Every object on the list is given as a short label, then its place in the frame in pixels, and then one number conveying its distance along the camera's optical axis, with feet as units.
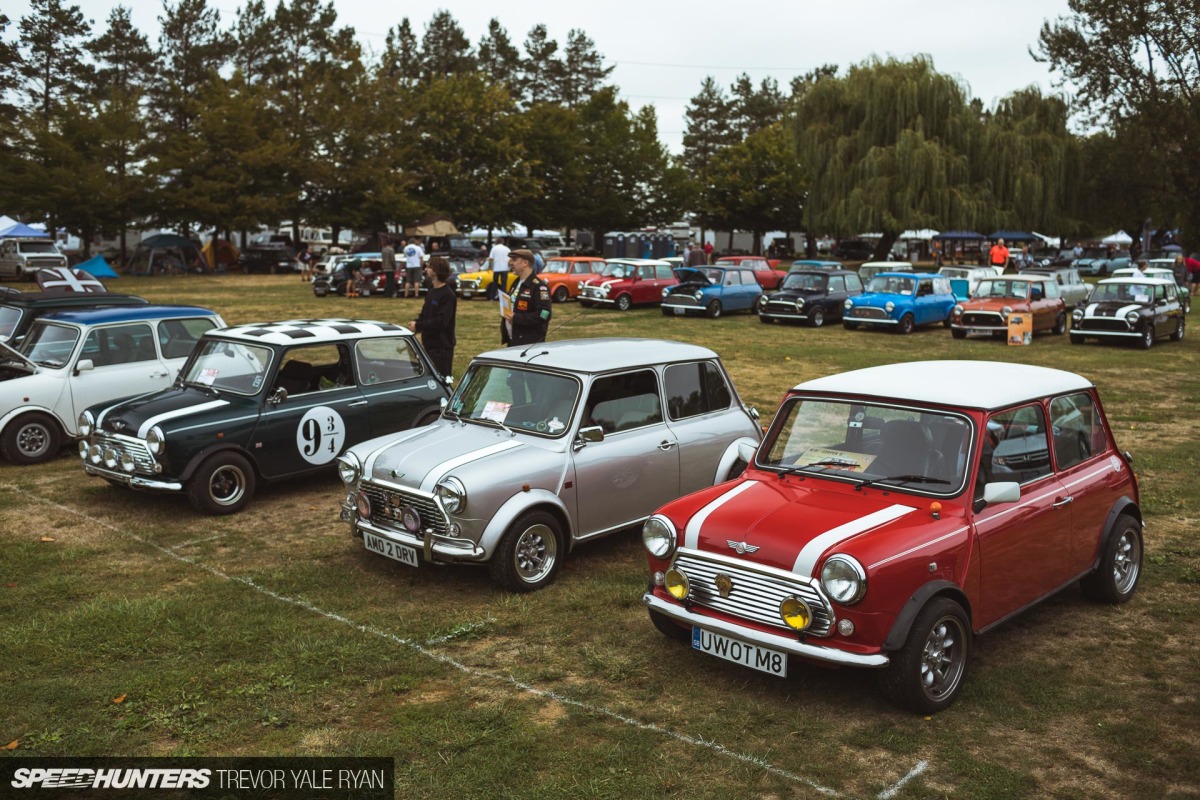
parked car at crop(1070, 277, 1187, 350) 70.18
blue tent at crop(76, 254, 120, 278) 124.36
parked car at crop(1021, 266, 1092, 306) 92.38
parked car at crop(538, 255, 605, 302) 100.58
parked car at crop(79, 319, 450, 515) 27.58
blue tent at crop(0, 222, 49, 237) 148.77
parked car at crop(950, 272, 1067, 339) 74.74
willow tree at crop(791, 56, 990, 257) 137.49
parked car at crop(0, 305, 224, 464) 34.17
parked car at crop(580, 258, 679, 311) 94.84
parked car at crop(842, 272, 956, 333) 80.74
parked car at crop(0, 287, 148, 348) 42.34
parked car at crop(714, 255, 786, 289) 114.93
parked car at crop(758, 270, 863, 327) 83.71
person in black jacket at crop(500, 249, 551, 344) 36.55
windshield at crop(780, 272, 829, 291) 86.79
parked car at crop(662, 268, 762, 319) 90.07
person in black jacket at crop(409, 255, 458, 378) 35.76
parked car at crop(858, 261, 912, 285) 98.74
